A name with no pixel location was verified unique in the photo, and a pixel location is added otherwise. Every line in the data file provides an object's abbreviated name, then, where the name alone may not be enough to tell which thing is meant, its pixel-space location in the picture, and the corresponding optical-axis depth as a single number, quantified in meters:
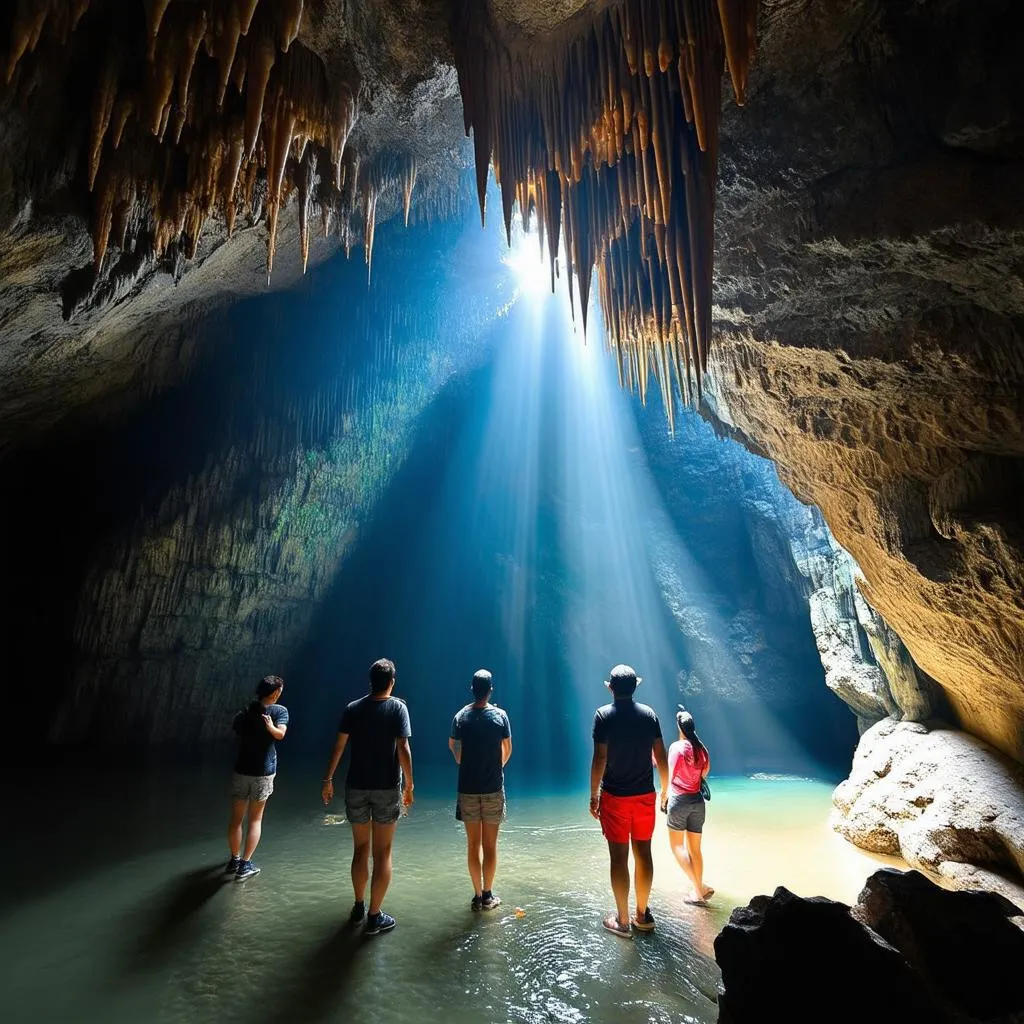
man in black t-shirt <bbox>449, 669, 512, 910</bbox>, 4.02
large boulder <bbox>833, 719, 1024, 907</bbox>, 4.58
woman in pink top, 4.39
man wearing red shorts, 3.74
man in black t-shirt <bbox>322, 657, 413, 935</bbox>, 3.75
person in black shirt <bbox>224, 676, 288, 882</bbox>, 4.57
